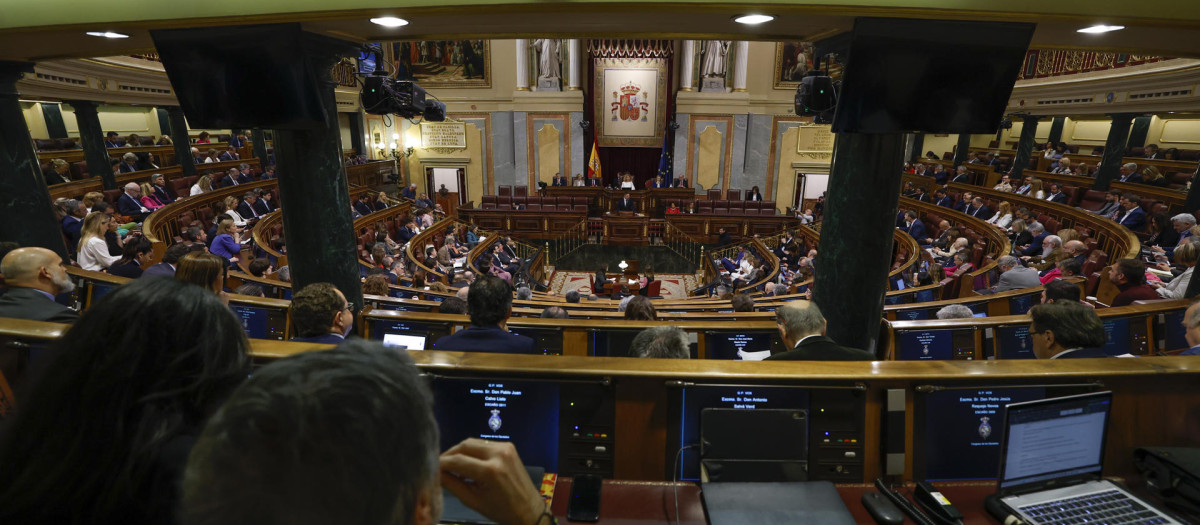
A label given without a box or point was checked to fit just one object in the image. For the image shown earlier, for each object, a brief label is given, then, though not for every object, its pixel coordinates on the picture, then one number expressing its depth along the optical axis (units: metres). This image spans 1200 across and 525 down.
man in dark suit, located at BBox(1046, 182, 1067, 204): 11.11
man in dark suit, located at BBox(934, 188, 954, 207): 12.54
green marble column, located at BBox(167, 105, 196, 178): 11.77
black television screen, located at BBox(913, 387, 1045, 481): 1.76
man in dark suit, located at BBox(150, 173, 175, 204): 10.04
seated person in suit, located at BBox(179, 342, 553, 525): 0.59
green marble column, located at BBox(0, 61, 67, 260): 5.07
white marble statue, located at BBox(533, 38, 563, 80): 16.20
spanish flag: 17.47
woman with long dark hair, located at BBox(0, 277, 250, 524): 0.80
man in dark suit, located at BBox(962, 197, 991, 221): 10.95
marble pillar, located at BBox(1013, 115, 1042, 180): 13.74
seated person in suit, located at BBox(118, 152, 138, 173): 11.49
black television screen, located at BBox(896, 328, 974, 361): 3.12
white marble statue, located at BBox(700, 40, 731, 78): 16.12
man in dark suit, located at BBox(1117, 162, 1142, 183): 10.70
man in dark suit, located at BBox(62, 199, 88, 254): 6.62
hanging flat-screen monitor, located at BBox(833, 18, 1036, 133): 2.54
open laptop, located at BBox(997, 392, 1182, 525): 1.53
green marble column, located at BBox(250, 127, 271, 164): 13.84
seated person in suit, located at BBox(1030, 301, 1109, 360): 2.29
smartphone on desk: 1.56
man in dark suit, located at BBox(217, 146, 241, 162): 14.64
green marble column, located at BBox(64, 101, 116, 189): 9.99
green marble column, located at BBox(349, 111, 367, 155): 17.69
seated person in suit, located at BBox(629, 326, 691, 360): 2.25
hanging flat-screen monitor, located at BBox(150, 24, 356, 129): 2.92
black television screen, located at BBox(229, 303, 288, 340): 3.52
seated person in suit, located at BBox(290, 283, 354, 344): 2.40
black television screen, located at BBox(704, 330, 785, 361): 3.17
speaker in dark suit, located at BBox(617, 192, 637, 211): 14.97
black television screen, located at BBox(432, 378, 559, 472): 1.75
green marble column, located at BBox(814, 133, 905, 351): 3.08
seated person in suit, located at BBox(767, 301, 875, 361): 2.24
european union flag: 17.17
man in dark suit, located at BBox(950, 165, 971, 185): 14.17
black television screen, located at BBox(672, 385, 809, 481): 1.72
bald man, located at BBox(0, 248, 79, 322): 2.53
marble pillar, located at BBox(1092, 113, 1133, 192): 10.94
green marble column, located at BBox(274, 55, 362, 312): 3.56
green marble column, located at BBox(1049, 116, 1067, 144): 15.91
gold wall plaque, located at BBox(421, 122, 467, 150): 17.47
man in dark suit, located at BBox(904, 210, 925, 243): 10.38
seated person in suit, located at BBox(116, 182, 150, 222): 8.52
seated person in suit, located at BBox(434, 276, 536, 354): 2.51
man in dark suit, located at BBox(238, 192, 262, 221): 9.80
